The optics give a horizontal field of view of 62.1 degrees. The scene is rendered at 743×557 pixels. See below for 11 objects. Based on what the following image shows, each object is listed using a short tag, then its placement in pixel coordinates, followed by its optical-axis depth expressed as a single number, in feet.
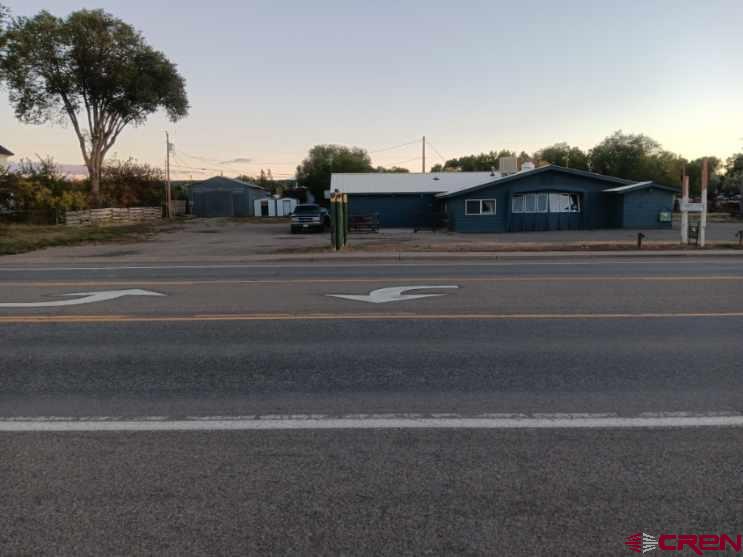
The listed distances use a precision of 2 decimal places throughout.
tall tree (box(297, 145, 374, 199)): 235.40
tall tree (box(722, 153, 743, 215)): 237.23
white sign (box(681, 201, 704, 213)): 67.72
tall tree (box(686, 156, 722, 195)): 259.80
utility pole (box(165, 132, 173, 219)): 192.65
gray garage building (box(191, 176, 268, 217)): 220.43
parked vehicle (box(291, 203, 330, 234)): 117.19
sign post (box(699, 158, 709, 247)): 67.45
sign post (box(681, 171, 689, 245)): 69.51
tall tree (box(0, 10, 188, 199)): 144.77
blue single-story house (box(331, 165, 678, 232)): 116.67
